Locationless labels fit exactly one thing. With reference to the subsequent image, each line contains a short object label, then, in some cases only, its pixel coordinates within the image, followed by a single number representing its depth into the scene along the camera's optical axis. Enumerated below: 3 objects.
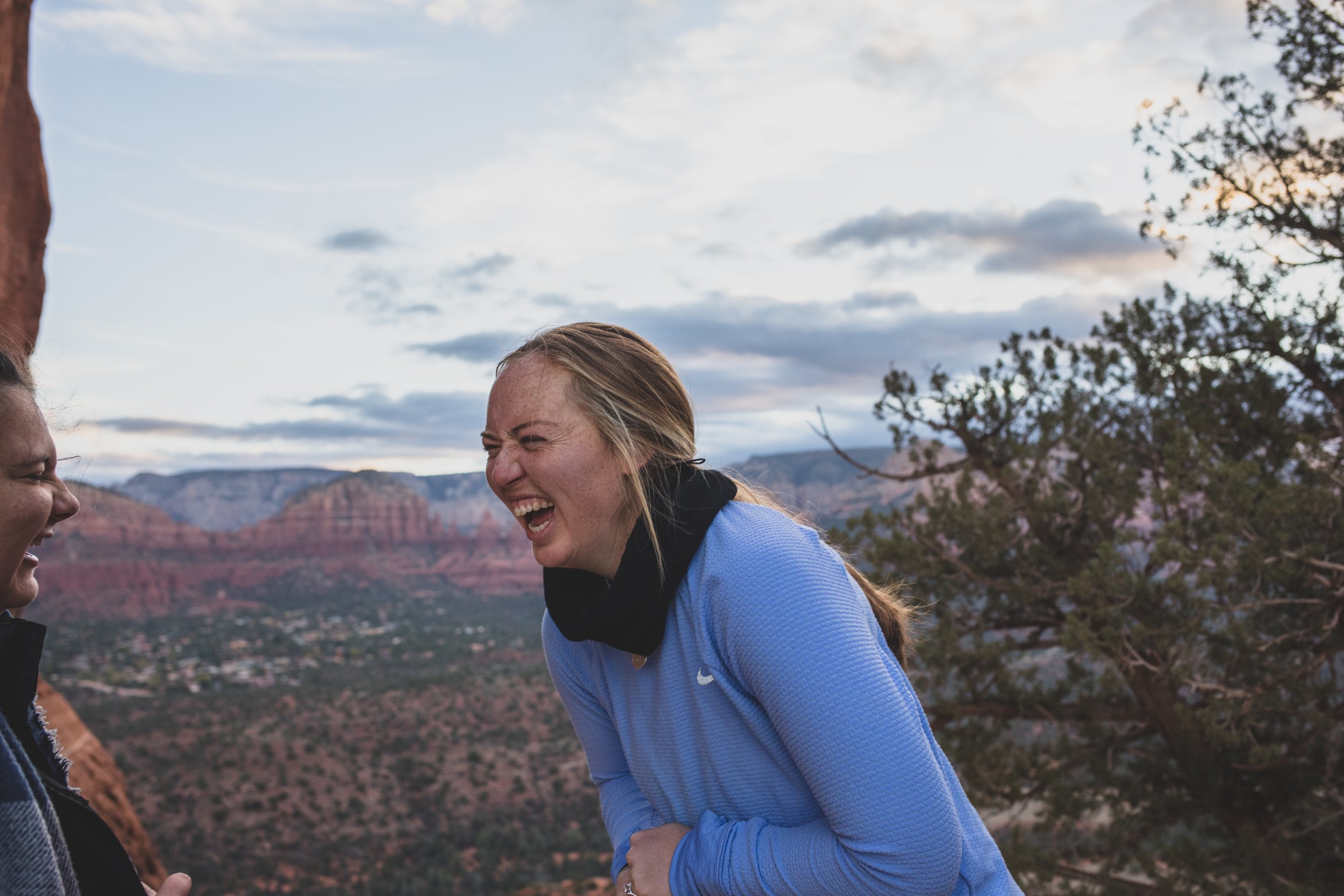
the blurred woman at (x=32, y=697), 1.31
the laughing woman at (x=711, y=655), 1.37
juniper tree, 6.59
